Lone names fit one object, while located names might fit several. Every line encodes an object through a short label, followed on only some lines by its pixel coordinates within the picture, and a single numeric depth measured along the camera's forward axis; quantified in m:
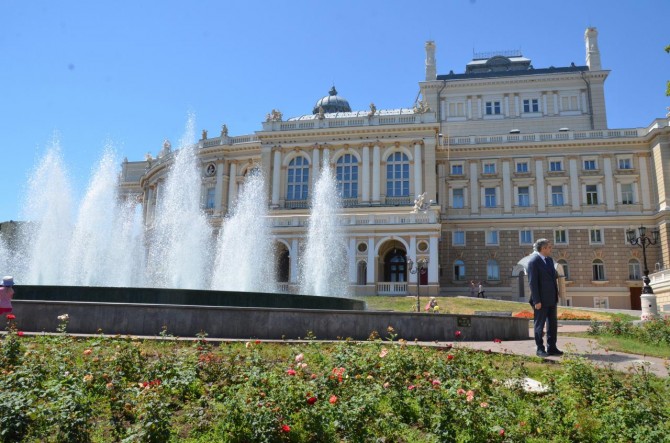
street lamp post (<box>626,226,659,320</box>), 25.06
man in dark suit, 10.92
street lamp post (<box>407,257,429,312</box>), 40.21
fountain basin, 15.03
